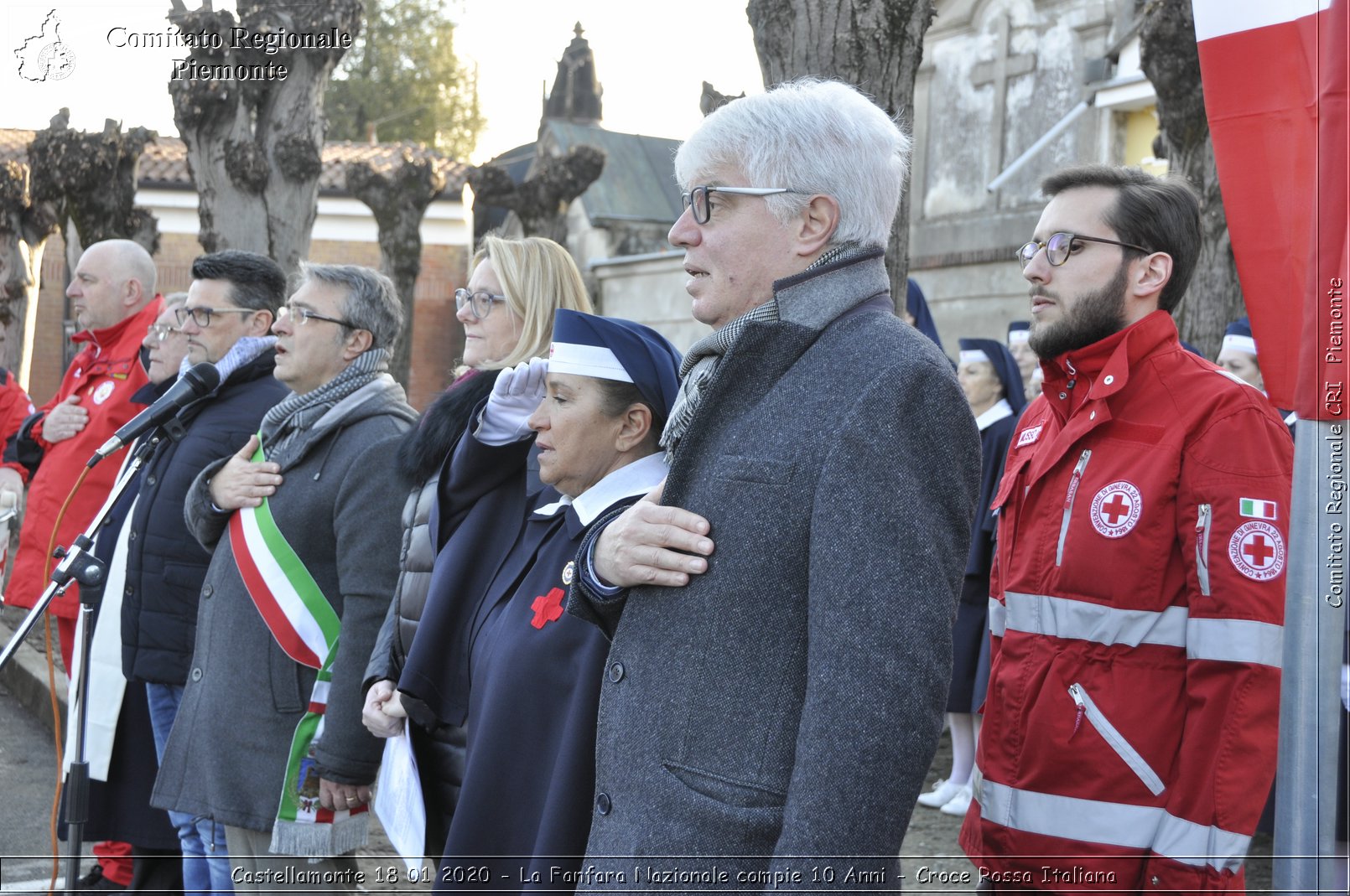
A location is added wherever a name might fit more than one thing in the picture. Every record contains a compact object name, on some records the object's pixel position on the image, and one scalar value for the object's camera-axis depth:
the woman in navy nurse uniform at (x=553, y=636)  2.60
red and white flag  2.12
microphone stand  4.15
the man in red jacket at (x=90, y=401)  5.80
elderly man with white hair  1.89
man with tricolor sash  3.81
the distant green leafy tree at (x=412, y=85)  40.75
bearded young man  2.56
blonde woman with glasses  3.37
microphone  4.51
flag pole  2.01
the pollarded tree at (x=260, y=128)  9.50
